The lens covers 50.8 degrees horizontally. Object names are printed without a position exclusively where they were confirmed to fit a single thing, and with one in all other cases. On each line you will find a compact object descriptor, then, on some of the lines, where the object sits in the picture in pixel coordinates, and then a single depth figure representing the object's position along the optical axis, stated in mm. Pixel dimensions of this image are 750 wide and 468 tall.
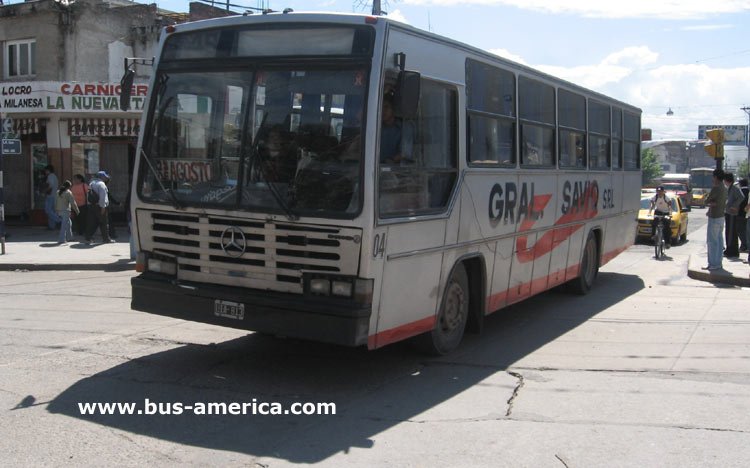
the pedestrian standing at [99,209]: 19406
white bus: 6574
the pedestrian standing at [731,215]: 17312
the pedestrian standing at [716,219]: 14781
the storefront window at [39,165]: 24875
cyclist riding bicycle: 20766
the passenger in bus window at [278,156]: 6758
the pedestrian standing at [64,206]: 19438
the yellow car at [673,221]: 24641
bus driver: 6723
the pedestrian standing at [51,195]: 22812
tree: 107781
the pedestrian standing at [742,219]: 17975
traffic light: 17203
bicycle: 20016
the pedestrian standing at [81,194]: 21531
